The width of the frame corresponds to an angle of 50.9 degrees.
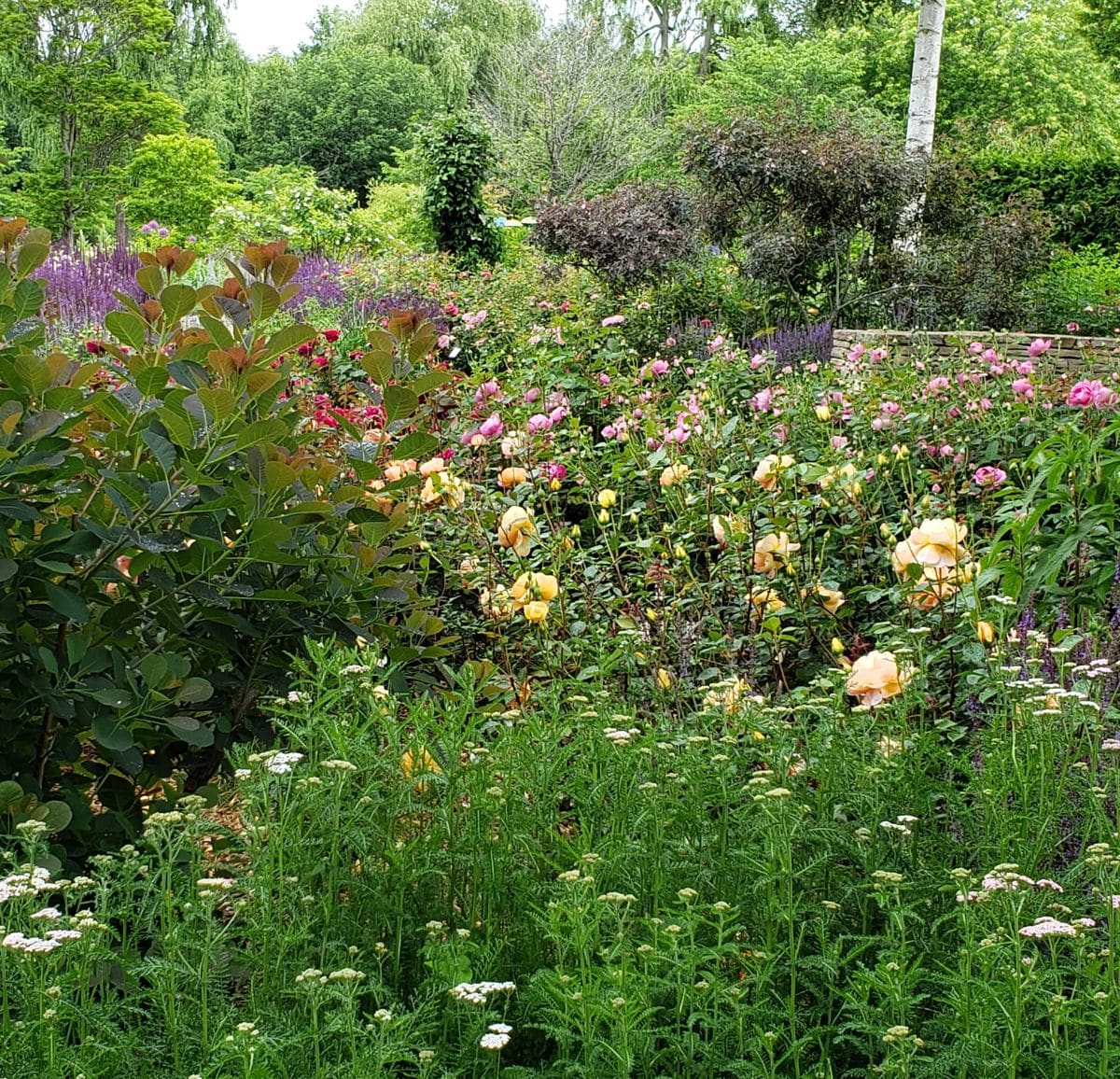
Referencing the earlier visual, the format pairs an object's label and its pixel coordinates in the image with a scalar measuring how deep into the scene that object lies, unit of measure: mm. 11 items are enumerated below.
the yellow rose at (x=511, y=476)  3189
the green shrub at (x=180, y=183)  19172
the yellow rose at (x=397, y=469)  3171
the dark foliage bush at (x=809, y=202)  9172
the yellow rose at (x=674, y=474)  3367
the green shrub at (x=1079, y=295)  9820
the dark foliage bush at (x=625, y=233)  9820
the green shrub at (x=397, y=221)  14641
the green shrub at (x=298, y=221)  15617
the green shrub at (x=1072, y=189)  15148
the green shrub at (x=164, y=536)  1801
